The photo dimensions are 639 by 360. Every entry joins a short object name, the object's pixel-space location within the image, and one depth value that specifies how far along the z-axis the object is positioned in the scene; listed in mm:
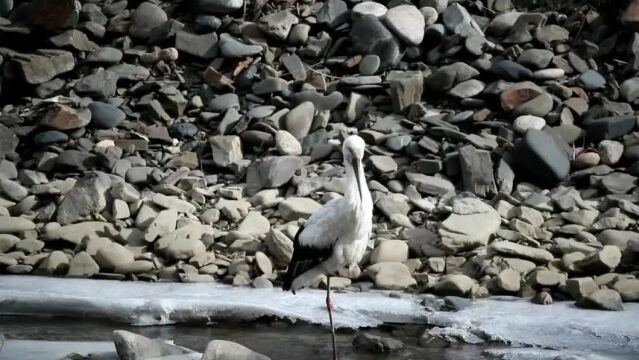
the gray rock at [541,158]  18094
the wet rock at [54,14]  23453
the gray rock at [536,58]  21062
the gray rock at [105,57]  23344
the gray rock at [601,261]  14086
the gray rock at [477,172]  18047
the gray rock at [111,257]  15570
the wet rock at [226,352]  10180
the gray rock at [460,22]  22328
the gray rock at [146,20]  23969
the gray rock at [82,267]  15461
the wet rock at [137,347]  10484
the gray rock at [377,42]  22031
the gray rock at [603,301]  12797
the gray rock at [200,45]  23125
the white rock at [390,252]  15344
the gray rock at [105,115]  21484
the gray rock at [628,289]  13367
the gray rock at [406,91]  20766
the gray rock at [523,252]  14883
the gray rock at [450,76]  20969
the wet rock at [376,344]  11891
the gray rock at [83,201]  17531
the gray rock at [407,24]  22250
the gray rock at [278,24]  22984
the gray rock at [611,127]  19156
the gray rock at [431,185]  18016
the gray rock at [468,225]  15516
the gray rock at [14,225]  17094
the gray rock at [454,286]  13891
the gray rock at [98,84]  22469
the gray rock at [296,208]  16891
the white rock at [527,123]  19328
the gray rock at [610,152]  18531
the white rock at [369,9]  22859
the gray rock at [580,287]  13320
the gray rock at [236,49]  22578
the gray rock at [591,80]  20719
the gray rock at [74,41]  23344
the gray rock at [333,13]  23344
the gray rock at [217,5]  23641
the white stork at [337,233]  12016
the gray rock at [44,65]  22641
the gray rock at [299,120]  20375
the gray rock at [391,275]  14422
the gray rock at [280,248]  15219
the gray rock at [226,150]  19828
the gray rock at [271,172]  18375
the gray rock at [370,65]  21859
